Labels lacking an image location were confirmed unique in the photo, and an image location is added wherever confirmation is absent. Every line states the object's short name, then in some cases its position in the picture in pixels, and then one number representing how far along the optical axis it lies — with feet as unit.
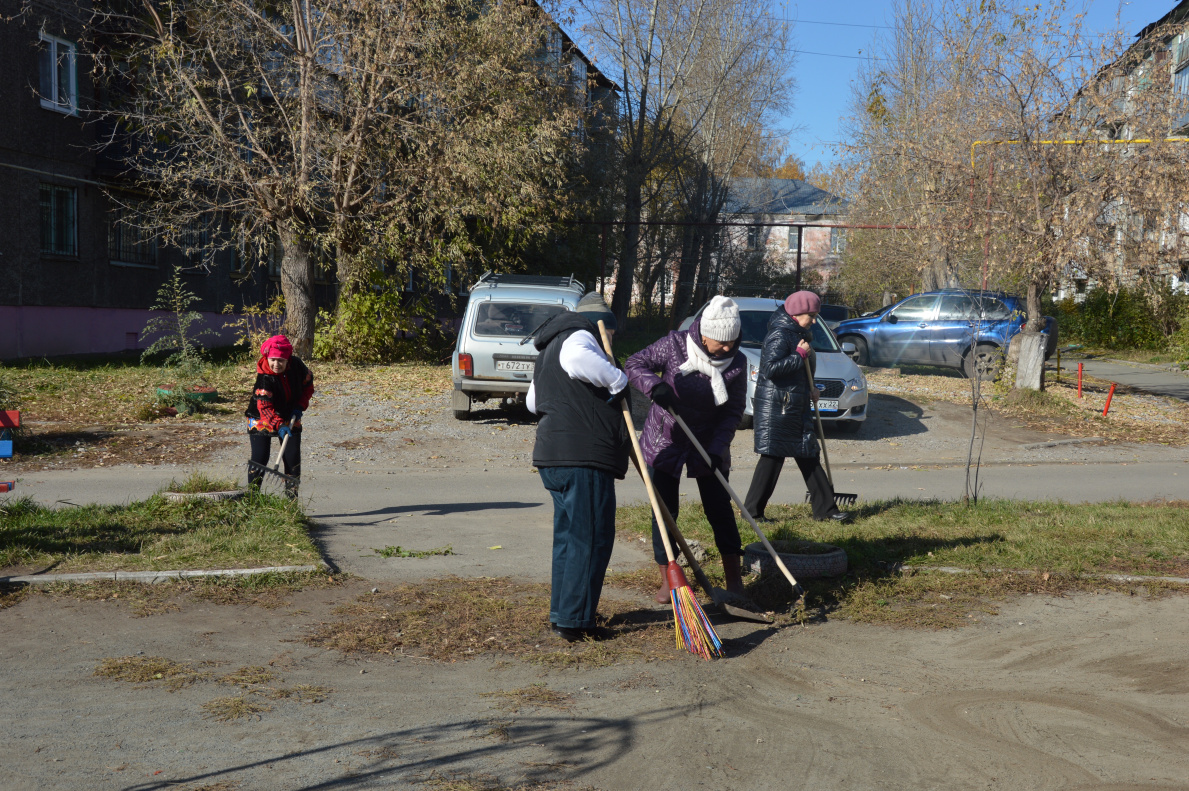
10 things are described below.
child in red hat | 24.08
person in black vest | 16.12
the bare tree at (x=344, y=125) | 57.00
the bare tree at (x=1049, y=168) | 49.37
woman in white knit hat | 17.79
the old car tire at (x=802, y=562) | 19.97
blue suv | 57.67
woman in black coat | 24.11
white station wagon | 41.37
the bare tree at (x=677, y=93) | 96.78
